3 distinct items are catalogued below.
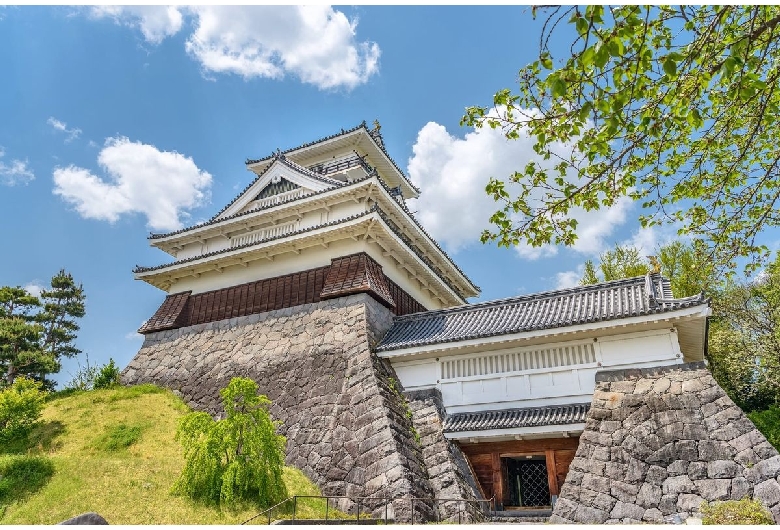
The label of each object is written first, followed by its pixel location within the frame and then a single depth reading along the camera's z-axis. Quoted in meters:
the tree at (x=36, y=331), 25.92
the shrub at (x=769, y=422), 18.72
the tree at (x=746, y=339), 21.17
